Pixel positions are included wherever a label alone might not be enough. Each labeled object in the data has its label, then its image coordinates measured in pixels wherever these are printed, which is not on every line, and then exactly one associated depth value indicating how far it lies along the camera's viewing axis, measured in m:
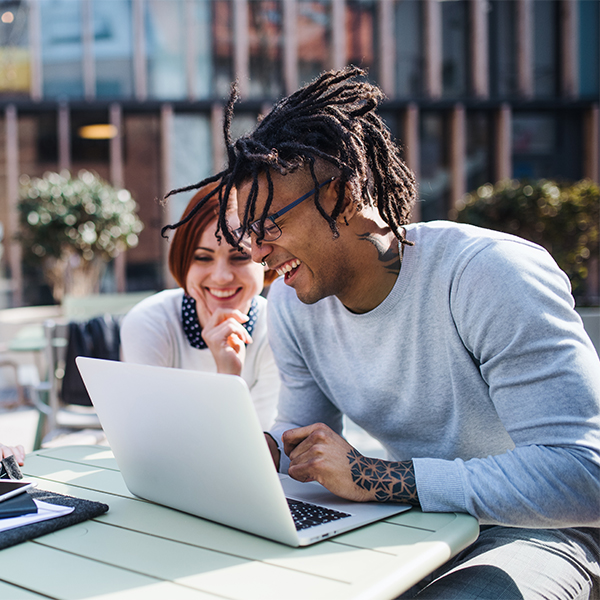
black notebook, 1.28
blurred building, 13.88
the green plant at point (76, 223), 8.55
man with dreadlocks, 1.30
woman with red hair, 2.36
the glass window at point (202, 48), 14.14
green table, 1.01
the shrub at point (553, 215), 7.16
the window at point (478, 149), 14.91
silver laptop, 1.10
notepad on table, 1.25
